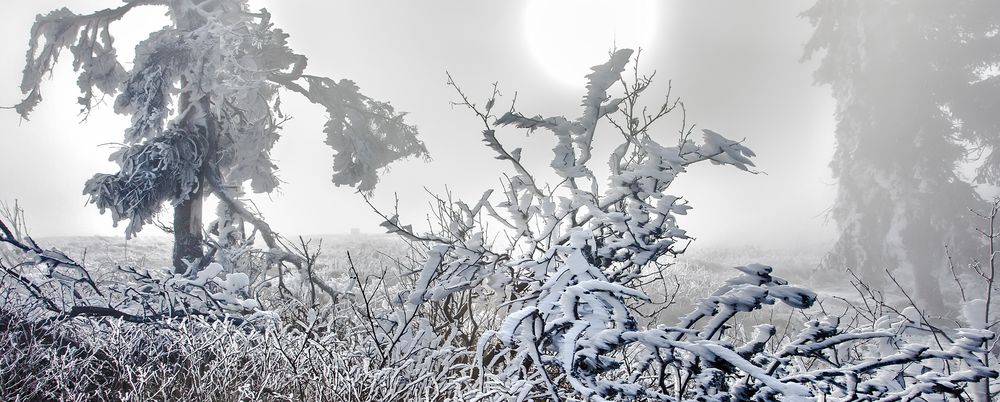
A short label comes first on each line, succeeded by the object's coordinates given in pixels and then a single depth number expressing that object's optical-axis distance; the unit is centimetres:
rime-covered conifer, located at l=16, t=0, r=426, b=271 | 677
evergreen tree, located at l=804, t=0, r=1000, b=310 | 1373
